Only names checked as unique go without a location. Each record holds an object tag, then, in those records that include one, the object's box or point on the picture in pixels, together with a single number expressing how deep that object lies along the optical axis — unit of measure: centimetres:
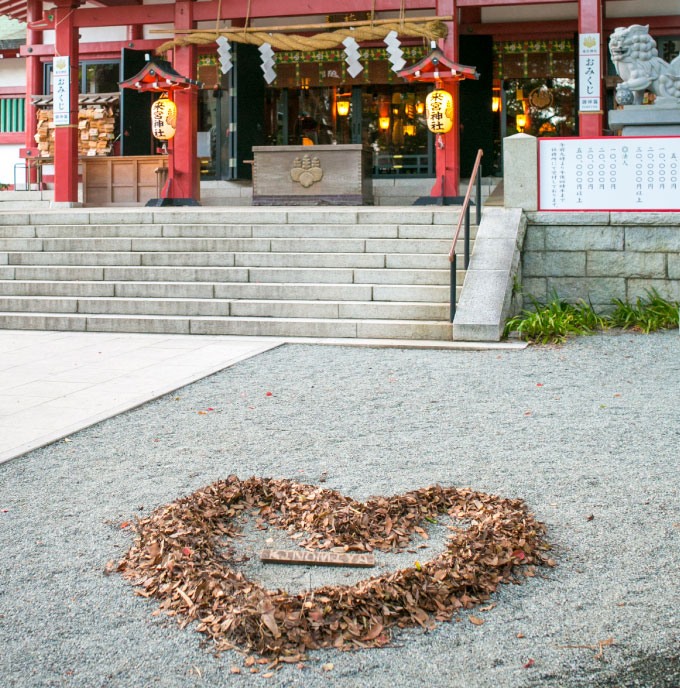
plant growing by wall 833
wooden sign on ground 305
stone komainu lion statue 998
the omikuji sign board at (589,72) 1281
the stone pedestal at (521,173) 958
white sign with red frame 928
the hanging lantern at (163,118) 1412
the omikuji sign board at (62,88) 1491
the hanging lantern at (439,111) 1318
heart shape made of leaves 256
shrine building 1444
